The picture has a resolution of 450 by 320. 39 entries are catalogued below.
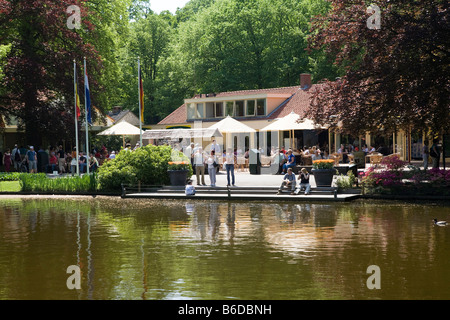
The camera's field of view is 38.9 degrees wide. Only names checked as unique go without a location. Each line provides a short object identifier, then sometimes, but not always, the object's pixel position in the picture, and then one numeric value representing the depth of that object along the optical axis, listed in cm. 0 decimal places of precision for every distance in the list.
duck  1566
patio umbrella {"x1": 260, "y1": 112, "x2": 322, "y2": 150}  3606
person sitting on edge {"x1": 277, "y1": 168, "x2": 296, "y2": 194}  2387
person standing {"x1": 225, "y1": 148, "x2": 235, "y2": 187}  2659
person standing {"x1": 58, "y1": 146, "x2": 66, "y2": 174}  4206
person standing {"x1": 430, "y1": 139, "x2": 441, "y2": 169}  2886
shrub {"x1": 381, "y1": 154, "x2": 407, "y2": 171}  2436
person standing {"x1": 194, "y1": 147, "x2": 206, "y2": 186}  2772
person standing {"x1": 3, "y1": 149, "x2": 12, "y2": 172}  4094
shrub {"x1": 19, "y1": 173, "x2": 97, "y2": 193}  2781
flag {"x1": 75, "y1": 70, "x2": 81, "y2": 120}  3151
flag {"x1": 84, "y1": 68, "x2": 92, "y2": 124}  3030
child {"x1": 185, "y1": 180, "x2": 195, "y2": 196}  2488
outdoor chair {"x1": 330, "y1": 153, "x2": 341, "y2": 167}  3735
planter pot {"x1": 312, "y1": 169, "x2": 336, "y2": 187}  2459
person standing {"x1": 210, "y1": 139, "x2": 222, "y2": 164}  2909
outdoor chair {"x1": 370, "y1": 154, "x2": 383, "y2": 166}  3709
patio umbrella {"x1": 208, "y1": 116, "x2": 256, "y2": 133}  3750
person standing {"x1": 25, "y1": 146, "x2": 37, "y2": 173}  3775
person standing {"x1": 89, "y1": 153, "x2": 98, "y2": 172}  3594
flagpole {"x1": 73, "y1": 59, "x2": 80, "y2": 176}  3135
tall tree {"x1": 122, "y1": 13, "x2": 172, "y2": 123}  7112
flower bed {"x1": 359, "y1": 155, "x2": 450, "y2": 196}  2292
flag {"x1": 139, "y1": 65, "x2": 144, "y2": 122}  3034
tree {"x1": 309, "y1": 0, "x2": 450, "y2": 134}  2225
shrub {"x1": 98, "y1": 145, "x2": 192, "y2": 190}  2705
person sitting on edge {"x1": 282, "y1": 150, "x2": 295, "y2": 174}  3088
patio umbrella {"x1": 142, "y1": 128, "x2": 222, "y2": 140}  3772
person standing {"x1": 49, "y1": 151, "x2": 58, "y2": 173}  4063
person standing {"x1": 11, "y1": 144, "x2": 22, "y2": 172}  4059
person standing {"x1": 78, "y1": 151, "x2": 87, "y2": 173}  3779
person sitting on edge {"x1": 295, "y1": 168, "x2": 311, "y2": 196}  2348
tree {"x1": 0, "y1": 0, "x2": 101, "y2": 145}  3944
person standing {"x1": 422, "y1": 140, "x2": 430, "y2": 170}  3244
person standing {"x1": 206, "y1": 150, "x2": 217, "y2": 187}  2686
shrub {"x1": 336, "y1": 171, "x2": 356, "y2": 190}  2411
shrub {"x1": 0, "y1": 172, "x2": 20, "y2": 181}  3322
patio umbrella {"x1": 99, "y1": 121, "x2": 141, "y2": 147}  4181
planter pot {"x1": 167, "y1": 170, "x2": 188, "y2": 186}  2702
